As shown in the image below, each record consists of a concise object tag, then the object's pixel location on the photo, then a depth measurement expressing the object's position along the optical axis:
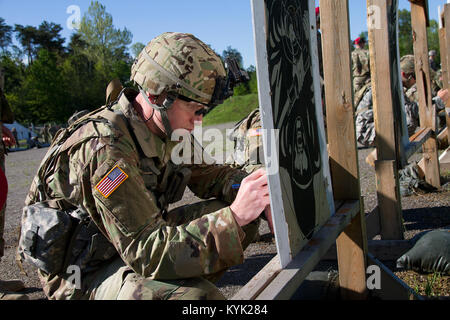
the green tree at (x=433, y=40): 63.94
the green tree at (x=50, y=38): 73.31
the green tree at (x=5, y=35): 68.19
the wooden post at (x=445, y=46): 6.20
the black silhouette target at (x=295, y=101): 1.62
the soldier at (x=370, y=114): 7.76
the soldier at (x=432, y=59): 14.60
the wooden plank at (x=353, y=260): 2.37
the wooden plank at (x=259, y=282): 1.48
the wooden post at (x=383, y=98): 3.19
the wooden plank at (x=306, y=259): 1.48
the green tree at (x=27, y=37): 72.38
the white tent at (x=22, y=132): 37.39
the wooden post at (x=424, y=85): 5.40
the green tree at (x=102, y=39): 53.69
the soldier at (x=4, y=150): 3.33
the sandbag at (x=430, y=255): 2.89
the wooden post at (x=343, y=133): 2.30
